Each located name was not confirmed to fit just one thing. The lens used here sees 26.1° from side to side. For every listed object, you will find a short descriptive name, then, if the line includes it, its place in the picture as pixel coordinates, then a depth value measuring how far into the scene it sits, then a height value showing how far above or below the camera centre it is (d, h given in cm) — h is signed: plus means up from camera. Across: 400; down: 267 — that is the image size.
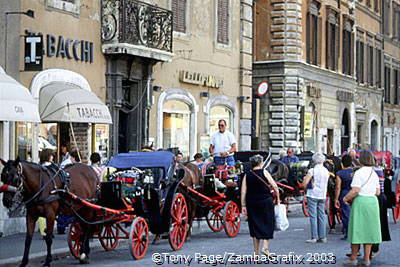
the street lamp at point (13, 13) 1841 +284
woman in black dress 1379 -92
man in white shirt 1958 +11
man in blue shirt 2310 -33
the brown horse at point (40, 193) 1262 -71
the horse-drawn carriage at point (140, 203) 1438 -98
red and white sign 2597 +173
